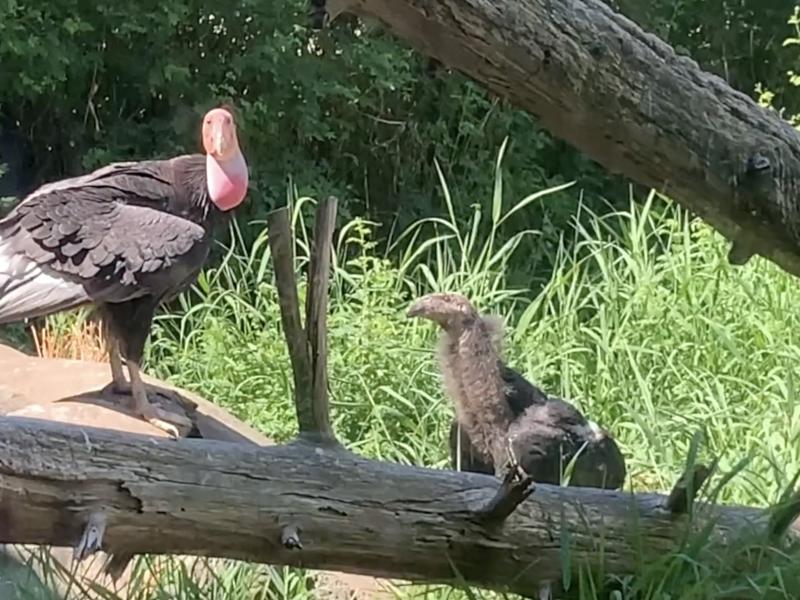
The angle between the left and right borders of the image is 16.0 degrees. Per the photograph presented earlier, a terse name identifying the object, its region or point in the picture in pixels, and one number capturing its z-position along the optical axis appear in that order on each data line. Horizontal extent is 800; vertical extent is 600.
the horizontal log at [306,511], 5.45
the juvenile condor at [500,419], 6.49
